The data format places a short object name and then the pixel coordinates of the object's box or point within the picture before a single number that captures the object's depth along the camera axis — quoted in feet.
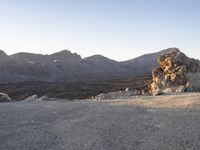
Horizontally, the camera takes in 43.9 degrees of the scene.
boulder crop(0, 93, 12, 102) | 52.67
